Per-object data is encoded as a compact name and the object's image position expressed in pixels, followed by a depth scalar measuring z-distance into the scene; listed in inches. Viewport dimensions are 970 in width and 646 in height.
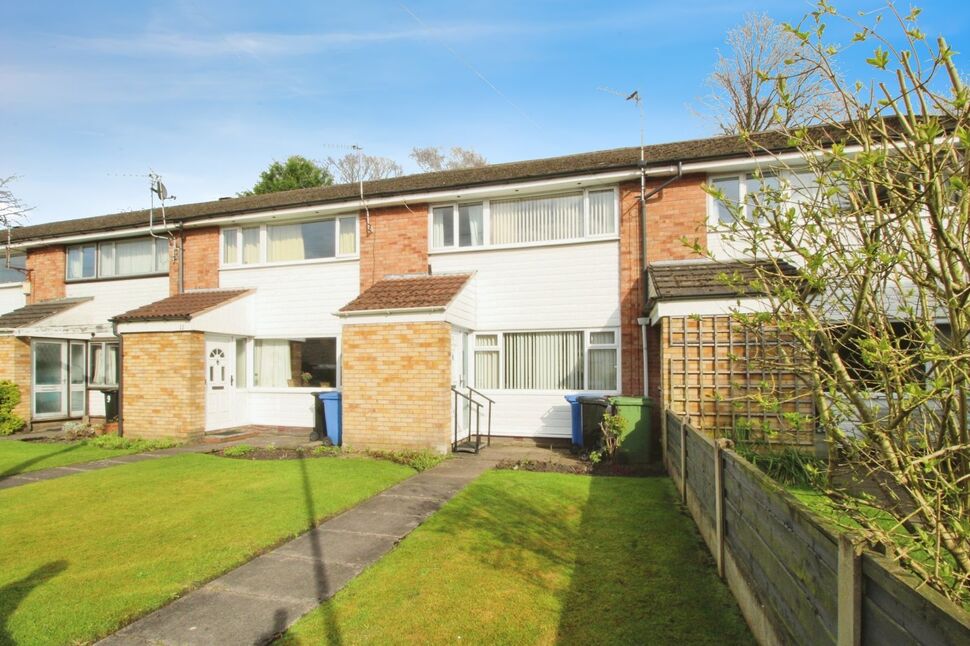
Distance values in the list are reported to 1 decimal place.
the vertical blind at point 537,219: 466.0
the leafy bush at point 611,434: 348.8
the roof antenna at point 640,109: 429.4
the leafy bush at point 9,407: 532.1
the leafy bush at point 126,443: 436.5
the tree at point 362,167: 1311.5
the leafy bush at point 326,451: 395.6
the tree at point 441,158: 1274.6
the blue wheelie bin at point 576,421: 404.2
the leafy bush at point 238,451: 402.9
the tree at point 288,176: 1189.1
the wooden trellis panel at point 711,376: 334.0
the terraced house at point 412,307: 398.9
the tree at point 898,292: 87.8
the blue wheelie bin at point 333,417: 432.1
